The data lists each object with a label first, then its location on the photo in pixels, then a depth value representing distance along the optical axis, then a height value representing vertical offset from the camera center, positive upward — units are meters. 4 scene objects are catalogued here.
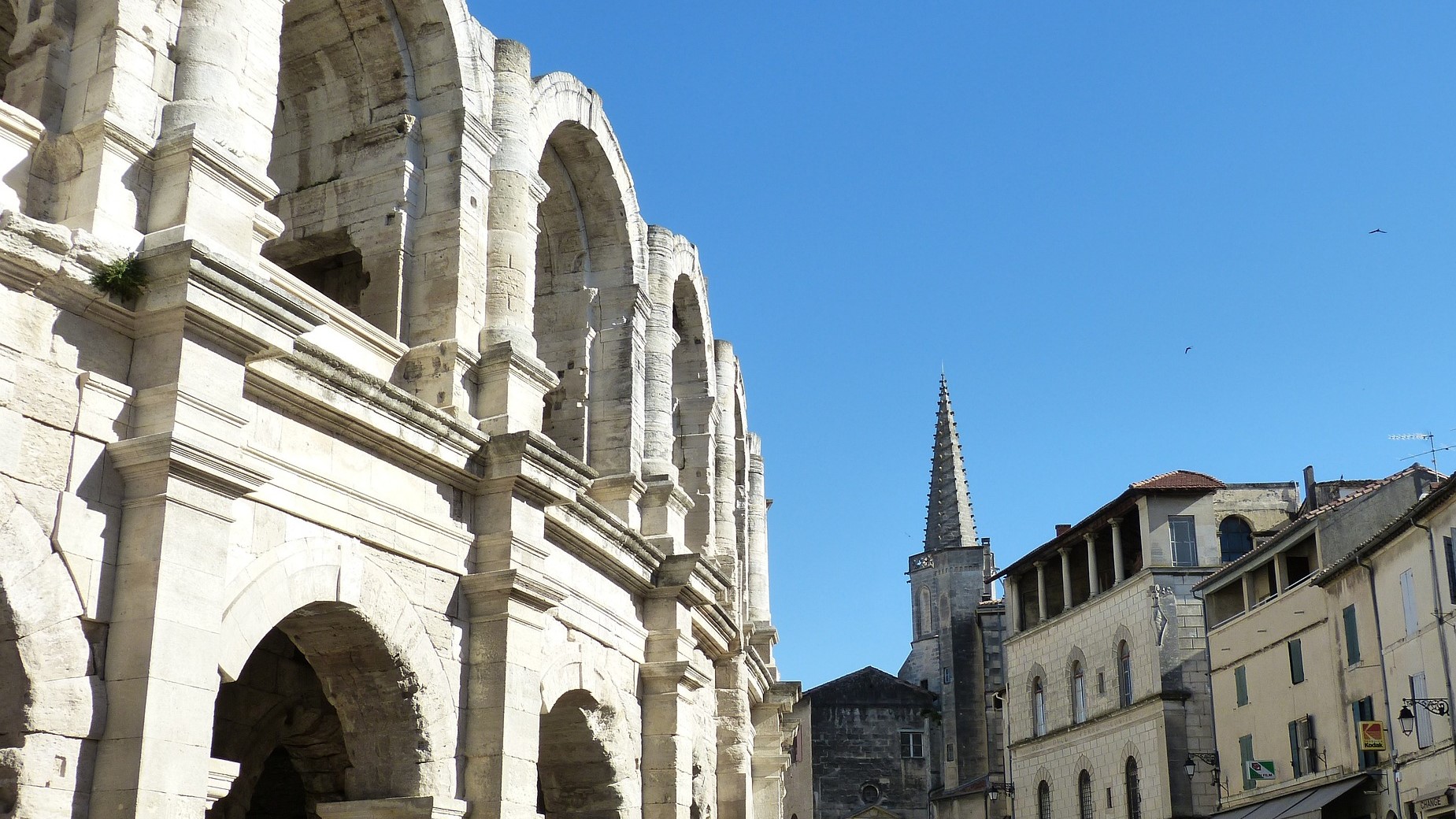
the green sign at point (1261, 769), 29.26 +1.84
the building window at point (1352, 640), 25.98 +3.79
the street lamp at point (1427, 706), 22.22 +2.27
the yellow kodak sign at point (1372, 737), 24.55 +2.05
